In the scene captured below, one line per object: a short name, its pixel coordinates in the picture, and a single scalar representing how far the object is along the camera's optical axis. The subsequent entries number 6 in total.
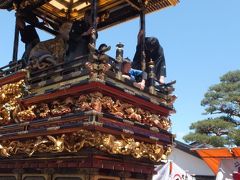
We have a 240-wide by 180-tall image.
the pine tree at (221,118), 18.28
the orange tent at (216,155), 8.62
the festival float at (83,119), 6.02
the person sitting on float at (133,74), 7.15
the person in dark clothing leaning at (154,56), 8.30
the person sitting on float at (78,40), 7.93
